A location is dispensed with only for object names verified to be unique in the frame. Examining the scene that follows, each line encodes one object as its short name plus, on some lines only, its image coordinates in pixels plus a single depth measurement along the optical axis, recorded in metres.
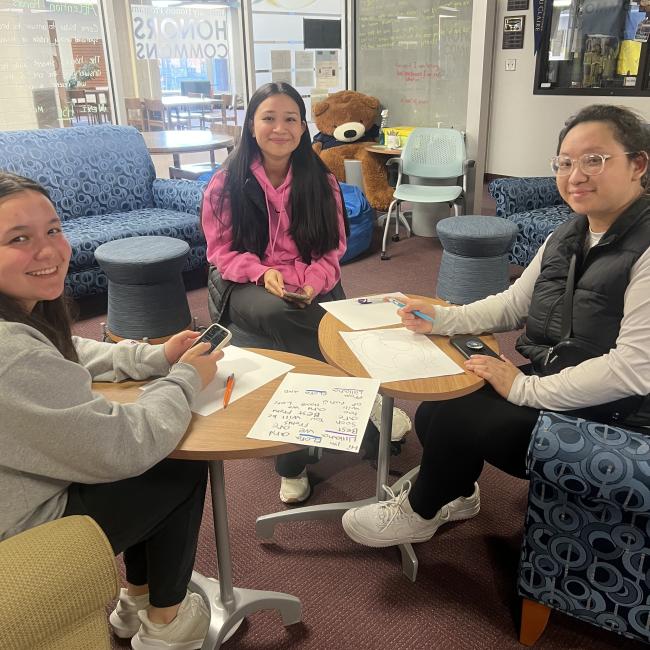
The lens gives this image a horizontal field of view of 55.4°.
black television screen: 5.71
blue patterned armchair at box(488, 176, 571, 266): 3.70
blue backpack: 4.41
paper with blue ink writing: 1.14
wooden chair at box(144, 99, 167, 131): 5.02
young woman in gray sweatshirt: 0.98
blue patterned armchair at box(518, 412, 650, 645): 1.16
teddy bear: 5.14
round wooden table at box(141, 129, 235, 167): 4.55
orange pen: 1.27
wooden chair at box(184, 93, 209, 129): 5.30
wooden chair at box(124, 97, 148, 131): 4.89
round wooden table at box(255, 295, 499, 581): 1.34
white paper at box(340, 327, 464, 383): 1.42
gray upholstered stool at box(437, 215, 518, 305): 3.41
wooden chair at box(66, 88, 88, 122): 4.57
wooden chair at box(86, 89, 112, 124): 4.67
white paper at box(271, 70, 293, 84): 5.65
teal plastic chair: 4.56
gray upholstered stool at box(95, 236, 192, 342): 2.91
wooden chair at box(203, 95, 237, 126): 5.43
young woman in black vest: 1.32
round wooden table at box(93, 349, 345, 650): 1.13
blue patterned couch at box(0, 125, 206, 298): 3.48
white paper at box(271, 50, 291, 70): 5.59
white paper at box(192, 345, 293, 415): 1.28
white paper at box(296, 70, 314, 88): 5.84
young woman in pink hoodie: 2.07
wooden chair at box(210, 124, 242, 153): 5.50
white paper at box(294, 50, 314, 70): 5.77
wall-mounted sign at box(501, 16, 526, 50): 5.63
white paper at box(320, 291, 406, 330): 1.71
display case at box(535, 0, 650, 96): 4.95
